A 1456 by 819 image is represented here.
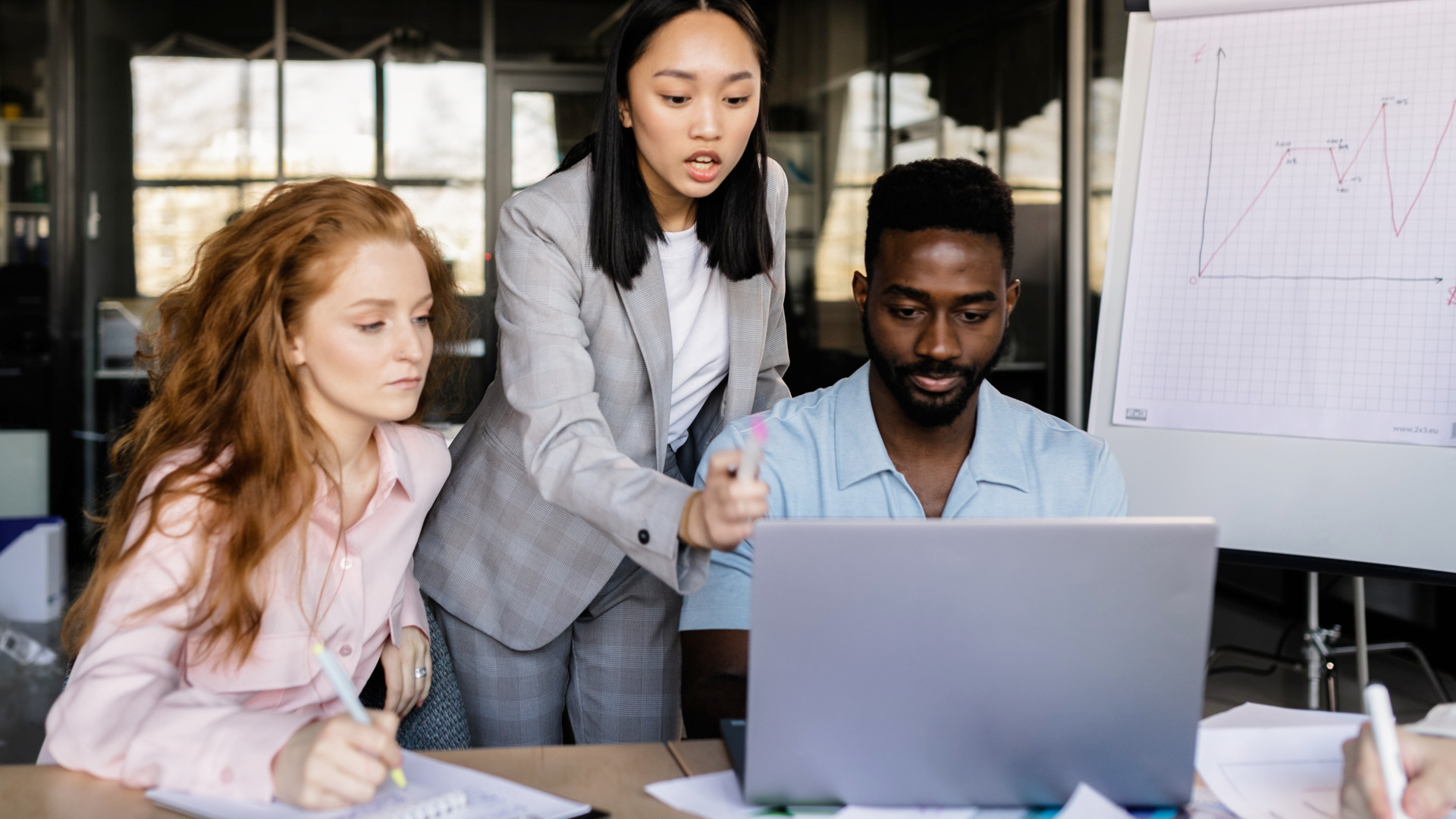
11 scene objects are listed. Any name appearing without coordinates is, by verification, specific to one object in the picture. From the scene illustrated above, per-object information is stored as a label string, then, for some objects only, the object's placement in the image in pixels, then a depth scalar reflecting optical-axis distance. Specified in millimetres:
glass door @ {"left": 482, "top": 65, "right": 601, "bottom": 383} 5148
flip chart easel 1740
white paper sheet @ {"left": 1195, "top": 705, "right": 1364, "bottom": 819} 989
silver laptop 880
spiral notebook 952
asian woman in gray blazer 1423
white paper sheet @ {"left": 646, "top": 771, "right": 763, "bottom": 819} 997
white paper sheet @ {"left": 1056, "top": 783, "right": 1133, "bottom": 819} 944
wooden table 1008
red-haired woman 1141
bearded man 1486
